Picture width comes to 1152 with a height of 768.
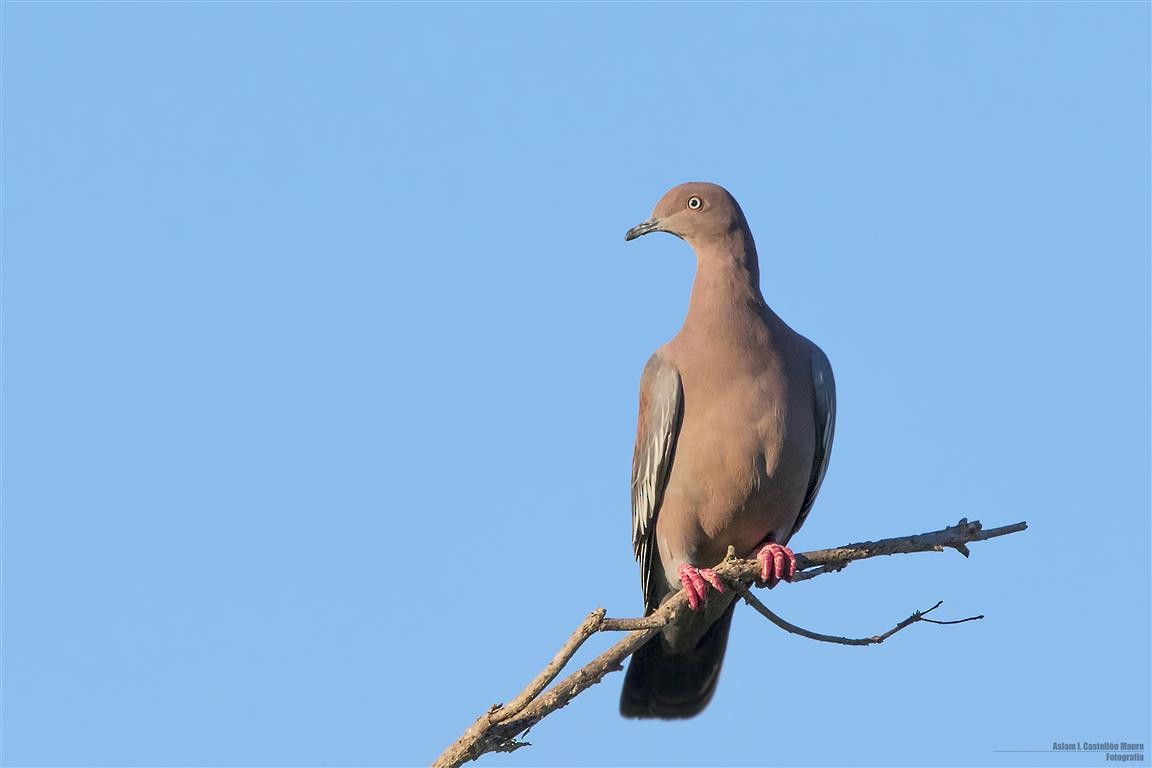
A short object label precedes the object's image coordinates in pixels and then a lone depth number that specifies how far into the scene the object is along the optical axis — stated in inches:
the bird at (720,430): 696.4
